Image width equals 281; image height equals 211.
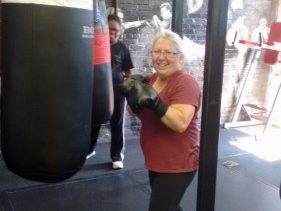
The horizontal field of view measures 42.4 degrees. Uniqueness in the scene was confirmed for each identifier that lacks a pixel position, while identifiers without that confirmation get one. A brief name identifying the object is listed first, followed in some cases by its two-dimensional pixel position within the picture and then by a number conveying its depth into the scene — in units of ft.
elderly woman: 5.77
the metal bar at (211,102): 5.76
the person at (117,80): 10.96
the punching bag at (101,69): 6.09
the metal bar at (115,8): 13.50
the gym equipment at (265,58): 14.80
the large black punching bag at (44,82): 4.39
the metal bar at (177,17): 8.62
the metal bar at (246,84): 17.11
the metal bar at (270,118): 15.57
